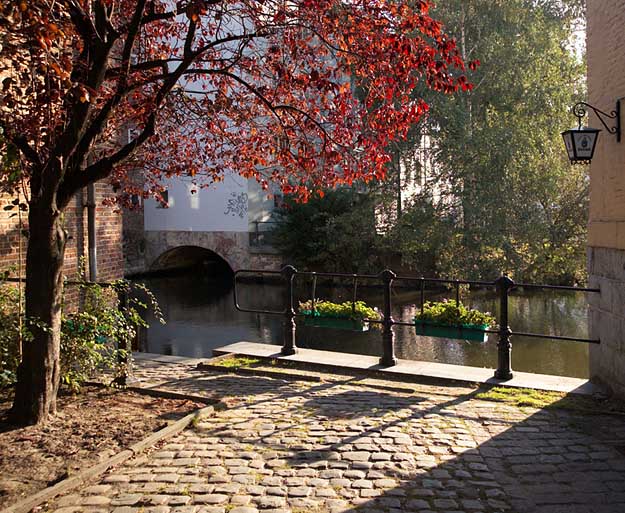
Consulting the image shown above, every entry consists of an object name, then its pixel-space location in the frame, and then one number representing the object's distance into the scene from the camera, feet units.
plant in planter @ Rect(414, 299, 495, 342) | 25.48
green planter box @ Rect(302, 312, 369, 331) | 28.37
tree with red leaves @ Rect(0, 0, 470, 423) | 17.61
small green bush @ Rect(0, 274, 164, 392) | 20.51
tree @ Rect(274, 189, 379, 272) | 76.64
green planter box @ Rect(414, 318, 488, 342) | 25.40
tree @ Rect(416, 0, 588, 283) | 66.03
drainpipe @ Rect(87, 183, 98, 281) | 32.63
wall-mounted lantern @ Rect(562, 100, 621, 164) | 22.74
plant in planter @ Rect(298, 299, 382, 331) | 28.37
